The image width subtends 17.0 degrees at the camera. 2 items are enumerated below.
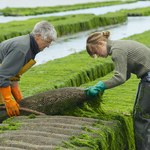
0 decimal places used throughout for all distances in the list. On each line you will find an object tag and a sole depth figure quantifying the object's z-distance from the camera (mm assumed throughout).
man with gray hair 6691
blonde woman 6594
